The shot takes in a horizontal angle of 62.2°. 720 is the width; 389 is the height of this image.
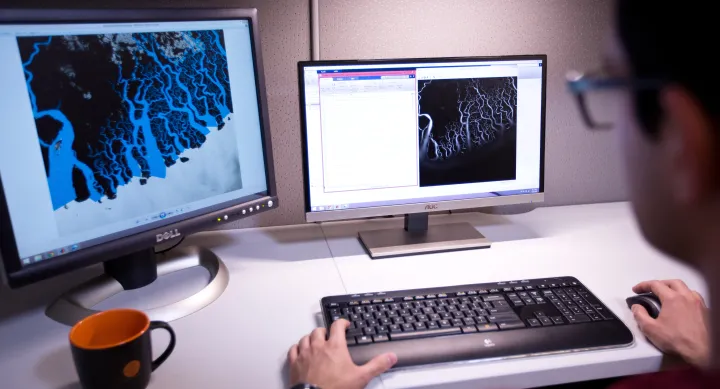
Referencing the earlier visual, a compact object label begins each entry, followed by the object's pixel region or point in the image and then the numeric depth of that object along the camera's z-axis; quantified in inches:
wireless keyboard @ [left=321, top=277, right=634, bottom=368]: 34.9
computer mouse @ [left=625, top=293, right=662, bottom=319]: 38.4
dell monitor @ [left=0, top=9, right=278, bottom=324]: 34.3
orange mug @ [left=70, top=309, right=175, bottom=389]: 30.4
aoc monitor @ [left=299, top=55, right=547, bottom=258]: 47.3
